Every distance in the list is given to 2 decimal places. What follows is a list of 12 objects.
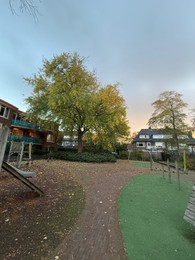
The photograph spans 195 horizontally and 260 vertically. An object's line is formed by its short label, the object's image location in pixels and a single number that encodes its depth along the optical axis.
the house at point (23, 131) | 19.66
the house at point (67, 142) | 46.81
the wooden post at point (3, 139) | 2.62
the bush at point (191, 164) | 14.36
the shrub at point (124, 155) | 21.72
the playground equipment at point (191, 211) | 3.07
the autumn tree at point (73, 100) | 12.85
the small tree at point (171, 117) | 19.08
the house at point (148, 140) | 37.03
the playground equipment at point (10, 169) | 2.64
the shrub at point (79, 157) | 13.36
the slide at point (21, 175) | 3.67
